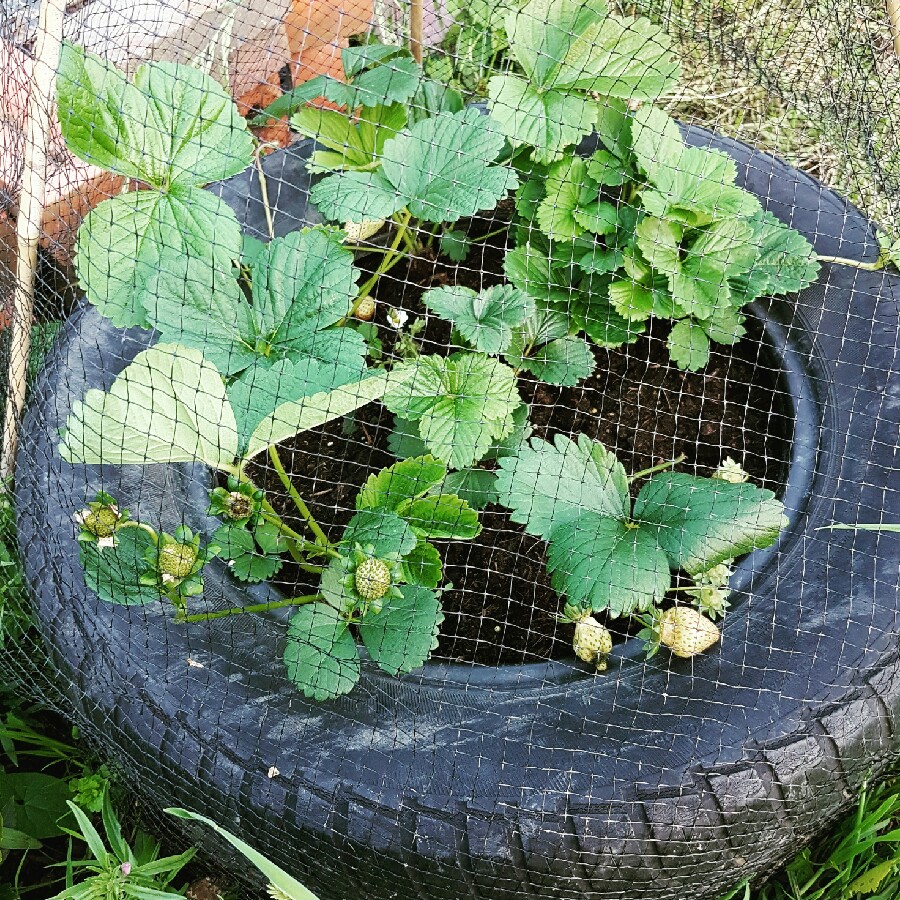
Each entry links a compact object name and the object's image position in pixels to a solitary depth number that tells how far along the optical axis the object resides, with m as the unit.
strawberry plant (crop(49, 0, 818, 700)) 1.01
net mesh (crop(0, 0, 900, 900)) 0.97
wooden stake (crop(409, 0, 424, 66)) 1.34
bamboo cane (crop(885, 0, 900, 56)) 1.04
